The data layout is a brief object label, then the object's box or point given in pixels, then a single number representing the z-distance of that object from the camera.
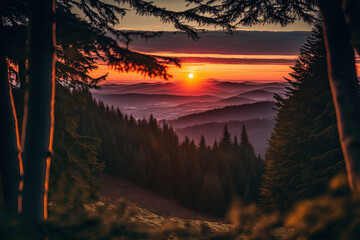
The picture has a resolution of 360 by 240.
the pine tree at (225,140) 63.41
